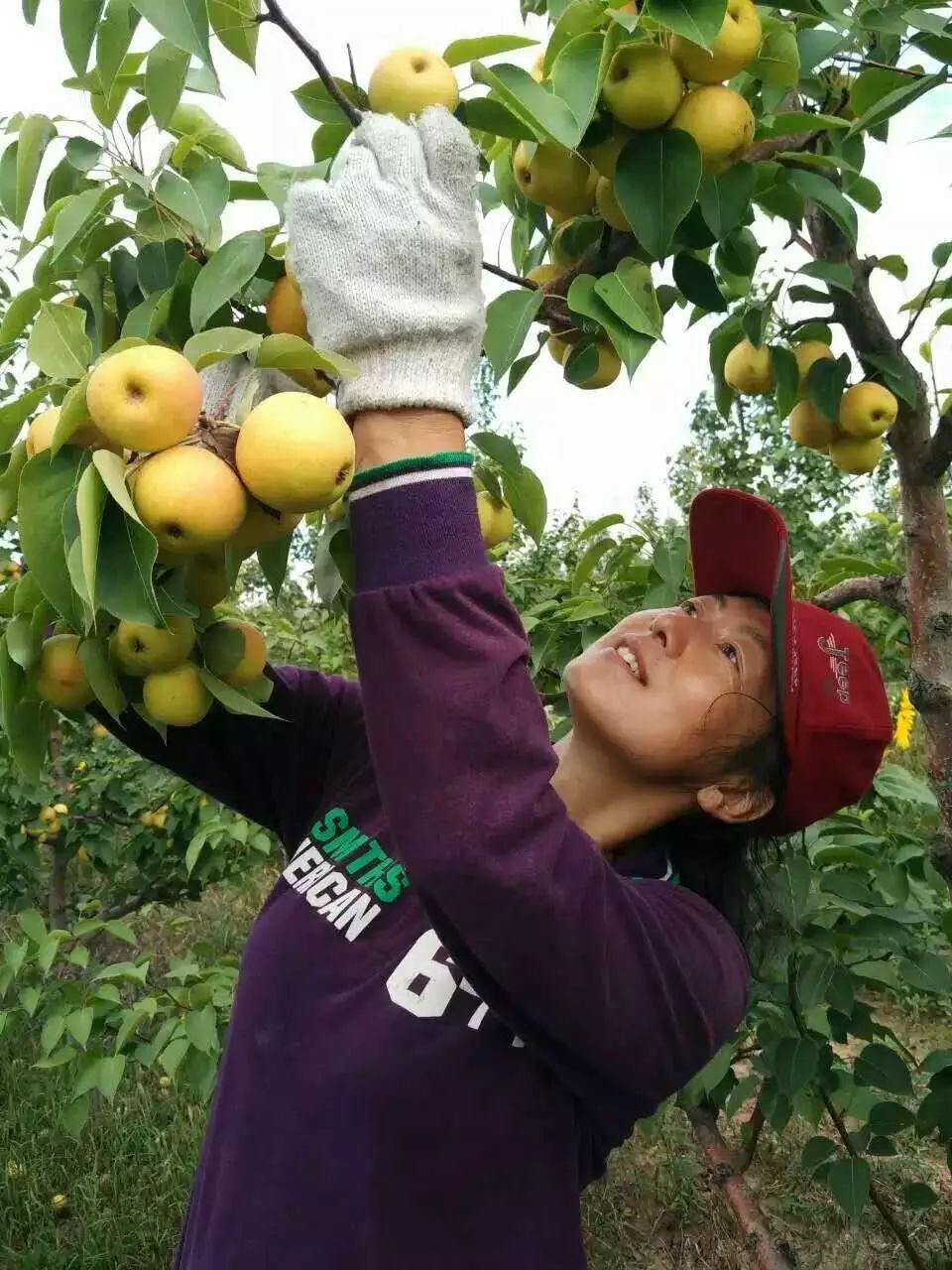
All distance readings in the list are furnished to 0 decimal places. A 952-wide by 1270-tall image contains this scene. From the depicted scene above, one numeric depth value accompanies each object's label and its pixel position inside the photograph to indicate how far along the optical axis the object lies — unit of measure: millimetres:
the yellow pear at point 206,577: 1068
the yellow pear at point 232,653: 1124
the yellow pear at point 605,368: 1363
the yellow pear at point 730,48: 1161
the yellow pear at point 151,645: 1039
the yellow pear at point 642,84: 1141
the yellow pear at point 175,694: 1103
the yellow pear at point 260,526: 975
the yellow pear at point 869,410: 1772
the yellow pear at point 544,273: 1450
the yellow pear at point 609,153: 1195
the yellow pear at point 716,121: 1172
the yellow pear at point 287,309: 1073
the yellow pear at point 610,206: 1240
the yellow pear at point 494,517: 1436
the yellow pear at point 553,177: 1224
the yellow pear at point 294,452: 864
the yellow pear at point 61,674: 1090
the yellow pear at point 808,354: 1836
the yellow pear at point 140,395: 838
